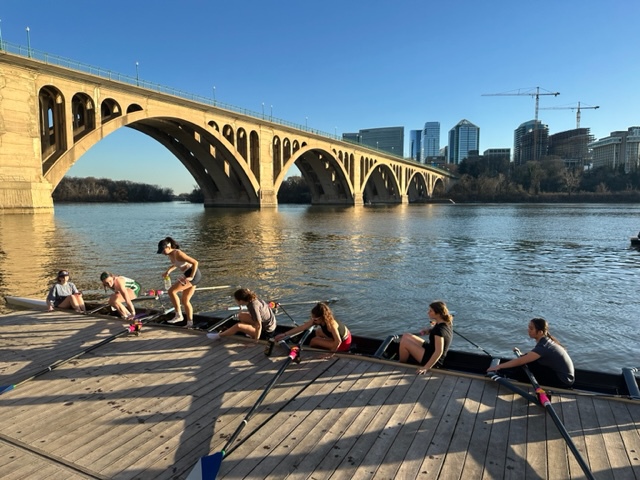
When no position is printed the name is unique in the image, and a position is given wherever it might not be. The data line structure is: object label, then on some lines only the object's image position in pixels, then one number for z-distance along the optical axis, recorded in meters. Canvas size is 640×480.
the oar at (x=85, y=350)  4.74
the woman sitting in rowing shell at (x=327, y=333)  5.82
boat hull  5.09
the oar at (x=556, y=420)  3.14
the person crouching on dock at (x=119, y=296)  7.92
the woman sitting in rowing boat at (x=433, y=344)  5.25
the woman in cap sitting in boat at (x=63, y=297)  8.41
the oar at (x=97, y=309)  8.16
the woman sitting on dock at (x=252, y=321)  6.44
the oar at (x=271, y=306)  7.74
